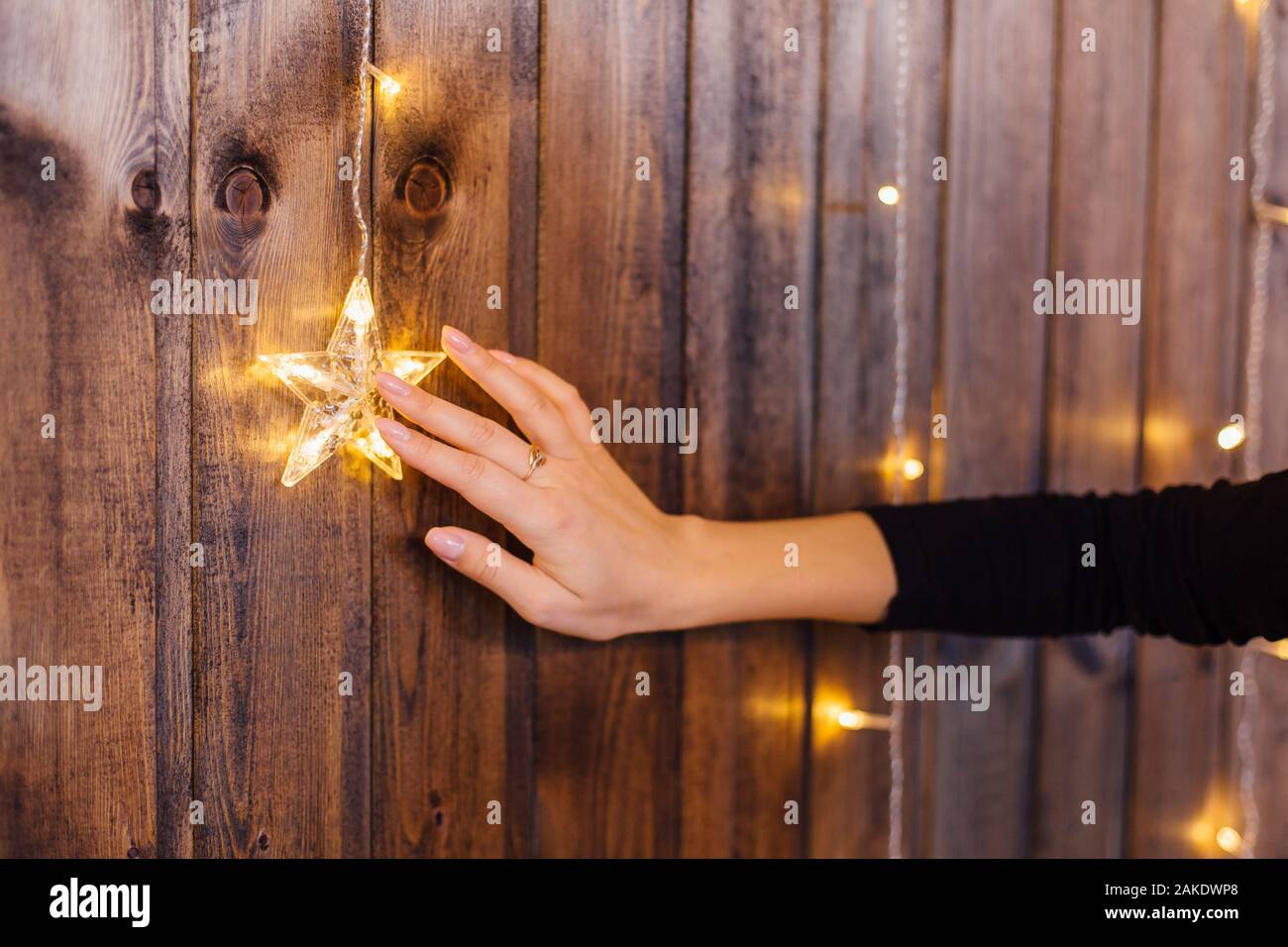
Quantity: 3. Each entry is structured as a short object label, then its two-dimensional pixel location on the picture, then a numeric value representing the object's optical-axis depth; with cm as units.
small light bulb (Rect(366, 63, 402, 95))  88
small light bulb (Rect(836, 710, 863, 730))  102
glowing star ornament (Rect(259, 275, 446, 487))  81
